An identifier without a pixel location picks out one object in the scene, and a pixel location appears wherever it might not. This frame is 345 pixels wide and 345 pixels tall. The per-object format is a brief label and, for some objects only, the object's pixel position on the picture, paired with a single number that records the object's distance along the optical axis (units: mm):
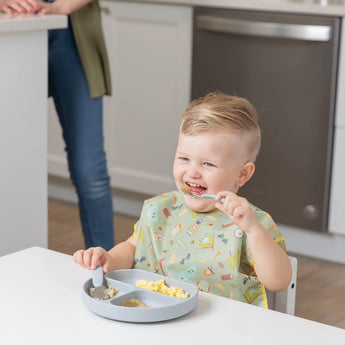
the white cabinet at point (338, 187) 3848
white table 1620
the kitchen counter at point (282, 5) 3760
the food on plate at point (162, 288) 1876
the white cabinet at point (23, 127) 3133
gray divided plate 1697
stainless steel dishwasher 3833
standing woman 3431
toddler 2335
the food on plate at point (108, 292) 1865
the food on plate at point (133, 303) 1832
